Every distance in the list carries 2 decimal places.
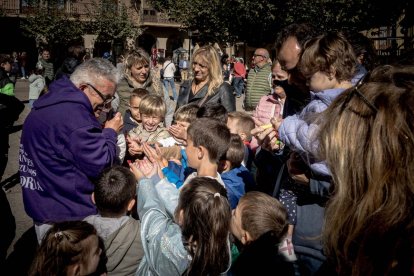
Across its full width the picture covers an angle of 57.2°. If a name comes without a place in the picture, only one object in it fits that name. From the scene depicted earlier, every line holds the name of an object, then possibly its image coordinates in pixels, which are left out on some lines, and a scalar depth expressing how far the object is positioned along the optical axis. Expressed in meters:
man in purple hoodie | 2.43
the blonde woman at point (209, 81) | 4.45
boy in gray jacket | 2.49
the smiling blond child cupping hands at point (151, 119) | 4.01
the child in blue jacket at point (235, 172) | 3.08
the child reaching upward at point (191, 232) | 1.98
